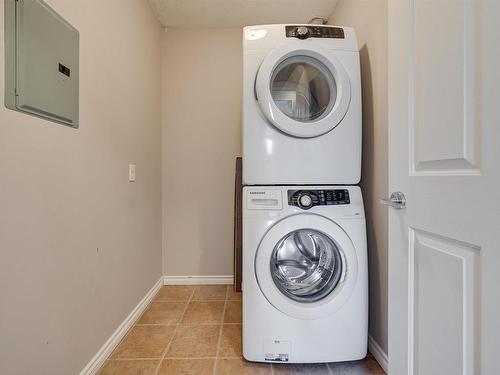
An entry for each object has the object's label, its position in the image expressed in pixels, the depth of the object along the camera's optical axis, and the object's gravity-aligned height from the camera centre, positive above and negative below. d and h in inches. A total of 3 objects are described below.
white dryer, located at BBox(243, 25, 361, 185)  52.8 +13.8
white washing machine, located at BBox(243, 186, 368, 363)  48.8 -19.9
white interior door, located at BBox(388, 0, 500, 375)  21.9 +0.3
